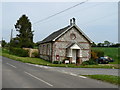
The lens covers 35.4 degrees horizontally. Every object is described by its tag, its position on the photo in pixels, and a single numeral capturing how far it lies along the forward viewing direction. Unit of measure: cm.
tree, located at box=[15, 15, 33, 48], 6964
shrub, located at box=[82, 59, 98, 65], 3228
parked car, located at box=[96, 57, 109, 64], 3666
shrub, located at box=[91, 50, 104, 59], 4389
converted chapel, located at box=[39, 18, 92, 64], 3281
